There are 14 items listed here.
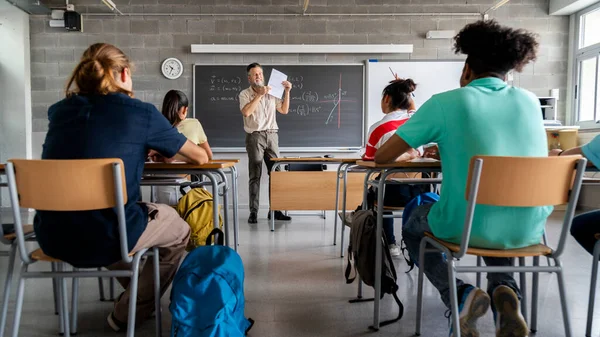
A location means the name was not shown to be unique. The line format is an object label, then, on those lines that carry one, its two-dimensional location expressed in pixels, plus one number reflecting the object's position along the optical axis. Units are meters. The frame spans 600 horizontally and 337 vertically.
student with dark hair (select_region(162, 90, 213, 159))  2.80
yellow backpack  2.33
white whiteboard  5.49
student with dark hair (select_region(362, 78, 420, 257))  2.48
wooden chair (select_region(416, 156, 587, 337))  1.19
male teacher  4.49
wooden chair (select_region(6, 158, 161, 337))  1.17
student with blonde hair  1.28
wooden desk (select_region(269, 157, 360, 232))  4.00
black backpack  1.79
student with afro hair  1.29
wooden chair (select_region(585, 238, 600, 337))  1.58
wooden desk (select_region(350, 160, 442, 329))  1.62
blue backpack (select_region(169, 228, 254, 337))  1.37
